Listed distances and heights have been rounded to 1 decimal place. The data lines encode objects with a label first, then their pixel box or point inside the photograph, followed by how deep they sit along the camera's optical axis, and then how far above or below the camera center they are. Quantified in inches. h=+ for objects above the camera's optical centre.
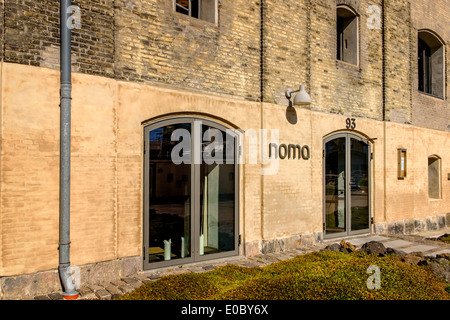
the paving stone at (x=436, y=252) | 320.0 -68.9
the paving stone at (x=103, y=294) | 203.8 -65.7
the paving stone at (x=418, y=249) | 339.0 -68.5
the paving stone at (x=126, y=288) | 212.8 -65.3
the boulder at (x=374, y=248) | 301.1 -60.7
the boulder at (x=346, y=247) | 313.3 -62.2
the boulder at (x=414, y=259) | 259.9 -61.9
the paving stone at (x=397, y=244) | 355.8 -67.9
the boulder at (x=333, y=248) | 313.3 -61.9
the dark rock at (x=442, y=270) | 231.9 -60.7
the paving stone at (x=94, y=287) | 217.4 -65.5
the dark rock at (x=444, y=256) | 297.4 -65.5
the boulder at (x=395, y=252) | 296.1 -62.3
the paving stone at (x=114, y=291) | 206.4 -65.6
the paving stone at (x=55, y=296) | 203.2 -65.9
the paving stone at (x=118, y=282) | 226.2 -65.3
